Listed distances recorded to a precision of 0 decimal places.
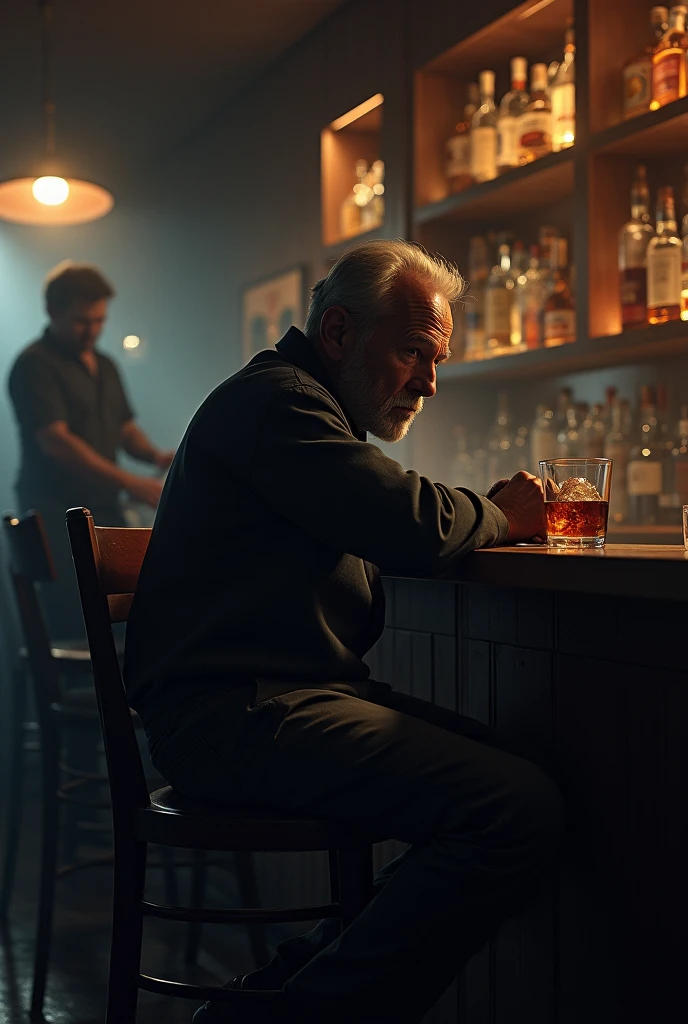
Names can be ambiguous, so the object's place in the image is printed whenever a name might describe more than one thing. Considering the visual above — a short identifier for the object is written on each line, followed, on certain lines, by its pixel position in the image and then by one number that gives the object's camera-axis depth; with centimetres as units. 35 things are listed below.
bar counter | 112
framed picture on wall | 383
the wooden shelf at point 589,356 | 229
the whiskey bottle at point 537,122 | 271
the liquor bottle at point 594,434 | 267
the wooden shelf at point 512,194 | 261
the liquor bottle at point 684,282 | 233
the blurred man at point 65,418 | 360
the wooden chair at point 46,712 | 221
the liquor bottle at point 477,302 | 298
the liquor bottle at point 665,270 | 232
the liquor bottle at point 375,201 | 337
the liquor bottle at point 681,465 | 239
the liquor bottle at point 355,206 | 353
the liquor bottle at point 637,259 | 242
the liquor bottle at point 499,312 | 287
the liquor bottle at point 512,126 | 281
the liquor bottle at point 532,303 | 276
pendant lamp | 357
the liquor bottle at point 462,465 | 320
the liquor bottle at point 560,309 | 263
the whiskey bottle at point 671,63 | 229
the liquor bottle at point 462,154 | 302
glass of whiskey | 141
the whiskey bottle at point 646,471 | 247
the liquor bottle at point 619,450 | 259
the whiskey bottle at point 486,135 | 291
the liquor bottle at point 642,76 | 237
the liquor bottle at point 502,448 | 303
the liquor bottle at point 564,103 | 266
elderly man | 117
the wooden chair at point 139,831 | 123
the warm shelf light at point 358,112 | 335
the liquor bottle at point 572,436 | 272
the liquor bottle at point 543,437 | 280
